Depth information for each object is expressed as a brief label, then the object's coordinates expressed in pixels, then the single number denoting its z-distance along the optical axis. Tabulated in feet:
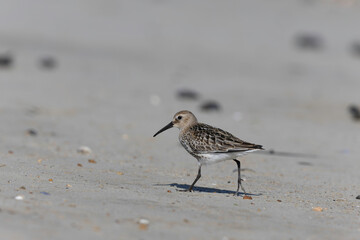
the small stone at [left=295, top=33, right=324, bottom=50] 65.10
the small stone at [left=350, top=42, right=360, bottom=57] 64.39
